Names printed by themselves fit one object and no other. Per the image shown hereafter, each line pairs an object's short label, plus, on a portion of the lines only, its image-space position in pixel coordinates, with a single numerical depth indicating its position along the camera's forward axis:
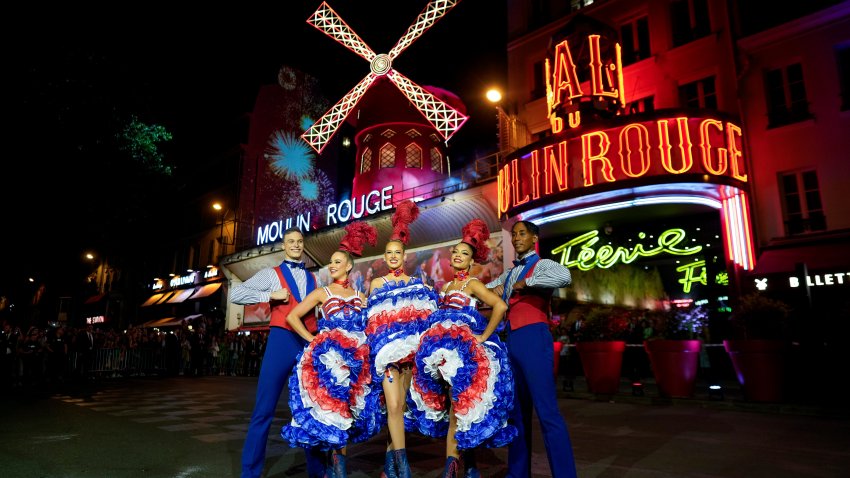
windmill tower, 23.42
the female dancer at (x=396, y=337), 3.58
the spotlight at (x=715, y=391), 8.76
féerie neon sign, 13.61
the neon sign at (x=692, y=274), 14.08
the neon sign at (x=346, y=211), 20.30
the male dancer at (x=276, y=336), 3.69
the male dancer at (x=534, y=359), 3.35
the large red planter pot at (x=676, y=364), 9.00
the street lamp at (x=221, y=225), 29.41
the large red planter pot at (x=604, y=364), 9.76
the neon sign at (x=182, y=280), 33.21
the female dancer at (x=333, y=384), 3.59
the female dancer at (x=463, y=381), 3.41
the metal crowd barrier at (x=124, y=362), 17.58
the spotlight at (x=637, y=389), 9.88
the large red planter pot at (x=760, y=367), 8.07
